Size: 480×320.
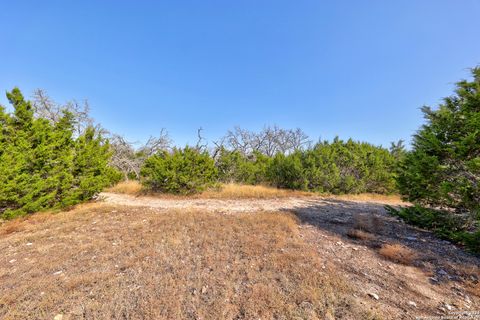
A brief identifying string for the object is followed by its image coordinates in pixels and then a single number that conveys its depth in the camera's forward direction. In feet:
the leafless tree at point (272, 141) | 103.86
